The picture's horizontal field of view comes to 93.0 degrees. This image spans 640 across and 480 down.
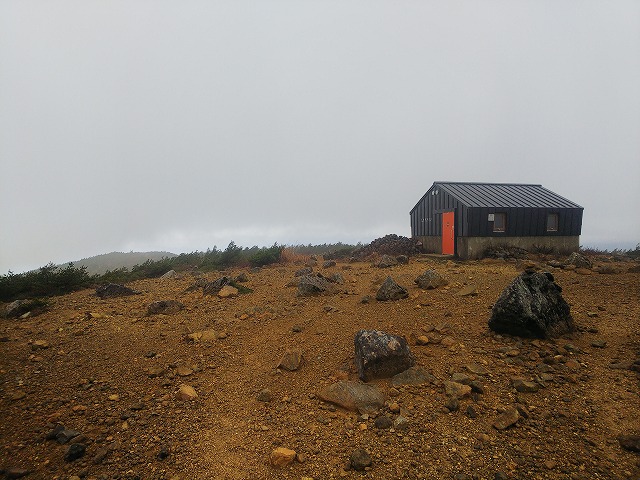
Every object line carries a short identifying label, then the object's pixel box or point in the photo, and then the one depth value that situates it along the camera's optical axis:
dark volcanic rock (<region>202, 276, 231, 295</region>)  9.64
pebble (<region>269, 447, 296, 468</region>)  3.29
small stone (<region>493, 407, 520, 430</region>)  3.58
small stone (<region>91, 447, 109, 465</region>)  3.36
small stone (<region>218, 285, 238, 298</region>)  9.37
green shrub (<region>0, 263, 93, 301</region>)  9.21
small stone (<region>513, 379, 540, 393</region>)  4.16
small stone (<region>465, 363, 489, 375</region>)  4.61
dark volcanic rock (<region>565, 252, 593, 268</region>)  12.97
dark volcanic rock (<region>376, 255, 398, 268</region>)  15.59
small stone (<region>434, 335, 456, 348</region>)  5.53
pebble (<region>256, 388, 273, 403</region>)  4.43
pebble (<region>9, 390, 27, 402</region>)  4.22
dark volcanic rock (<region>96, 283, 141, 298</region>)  9.39
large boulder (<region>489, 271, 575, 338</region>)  5.55
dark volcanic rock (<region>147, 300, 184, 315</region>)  7.79
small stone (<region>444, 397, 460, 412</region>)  3.93
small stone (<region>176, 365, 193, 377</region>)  5.07
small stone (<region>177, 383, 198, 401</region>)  4.49
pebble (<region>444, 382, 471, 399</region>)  4.14
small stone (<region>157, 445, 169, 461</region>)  3.43
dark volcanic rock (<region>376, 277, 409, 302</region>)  8.38
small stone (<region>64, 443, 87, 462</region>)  3.36
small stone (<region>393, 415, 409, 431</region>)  3.69
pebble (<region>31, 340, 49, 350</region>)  5.54
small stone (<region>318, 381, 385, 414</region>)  4.10
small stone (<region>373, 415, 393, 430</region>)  3.74
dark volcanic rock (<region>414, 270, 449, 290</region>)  9.26
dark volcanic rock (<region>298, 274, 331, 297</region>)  9.32
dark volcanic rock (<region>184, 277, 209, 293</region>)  10.27
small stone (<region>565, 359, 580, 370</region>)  4.63
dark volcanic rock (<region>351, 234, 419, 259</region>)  21.81
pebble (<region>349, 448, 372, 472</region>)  3.20
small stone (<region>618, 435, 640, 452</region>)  3.20
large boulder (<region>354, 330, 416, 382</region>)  4.70
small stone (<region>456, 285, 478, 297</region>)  8.28
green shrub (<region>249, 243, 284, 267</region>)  17.28
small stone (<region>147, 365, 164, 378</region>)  4.98
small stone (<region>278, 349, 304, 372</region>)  5.18
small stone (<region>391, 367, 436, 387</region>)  4.49
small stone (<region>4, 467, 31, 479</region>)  3.13
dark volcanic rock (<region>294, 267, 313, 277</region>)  12.25
